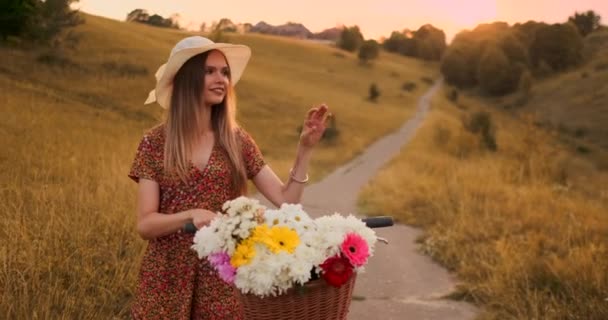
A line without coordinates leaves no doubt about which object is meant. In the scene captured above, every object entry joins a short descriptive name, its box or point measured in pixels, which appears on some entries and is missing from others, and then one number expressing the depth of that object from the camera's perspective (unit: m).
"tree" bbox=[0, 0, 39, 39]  25.30
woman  2.75
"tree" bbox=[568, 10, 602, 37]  112.97
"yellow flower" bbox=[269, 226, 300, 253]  1.89
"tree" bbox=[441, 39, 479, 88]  92.94
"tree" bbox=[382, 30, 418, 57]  124.50
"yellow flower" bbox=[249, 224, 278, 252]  1.88
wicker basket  1.90
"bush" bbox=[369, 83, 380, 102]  56.83
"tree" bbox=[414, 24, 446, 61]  121.38
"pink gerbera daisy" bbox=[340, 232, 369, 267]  1.90
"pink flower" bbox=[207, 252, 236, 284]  1.95
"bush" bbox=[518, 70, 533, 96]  73.50
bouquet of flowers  1.85
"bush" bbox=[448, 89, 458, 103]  73.19
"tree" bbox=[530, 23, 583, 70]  84.25
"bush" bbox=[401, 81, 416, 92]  74.50
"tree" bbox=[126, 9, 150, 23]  83.81
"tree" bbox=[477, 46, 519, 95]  81.69
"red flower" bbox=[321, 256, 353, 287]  1.88
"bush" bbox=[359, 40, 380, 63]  84.12
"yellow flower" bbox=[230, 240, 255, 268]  1.89
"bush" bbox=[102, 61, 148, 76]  34.00
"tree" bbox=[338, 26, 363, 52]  93.81
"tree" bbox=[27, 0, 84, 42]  29.20
